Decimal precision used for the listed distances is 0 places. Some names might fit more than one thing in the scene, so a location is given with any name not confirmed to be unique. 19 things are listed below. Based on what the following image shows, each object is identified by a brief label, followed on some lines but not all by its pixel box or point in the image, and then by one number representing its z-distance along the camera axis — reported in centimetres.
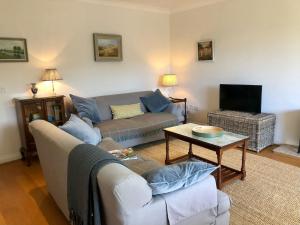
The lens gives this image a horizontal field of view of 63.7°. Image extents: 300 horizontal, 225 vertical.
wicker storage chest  366
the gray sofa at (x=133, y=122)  368
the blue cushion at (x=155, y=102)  459
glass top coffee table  257
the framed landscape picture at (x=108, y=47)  440
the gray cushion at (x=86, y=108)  381
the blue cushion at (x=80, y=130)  253
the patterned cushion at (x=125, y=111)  422
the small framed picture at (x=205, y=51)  470
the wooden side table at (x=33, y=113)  349
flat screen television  395
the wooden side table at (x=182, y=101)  489
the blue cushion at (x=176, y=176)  144
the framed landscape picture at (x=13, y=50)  349
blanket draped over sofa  143
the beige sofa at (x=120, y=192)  127
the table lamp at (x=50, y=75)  372
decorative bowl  279
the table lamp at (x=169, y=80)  523
